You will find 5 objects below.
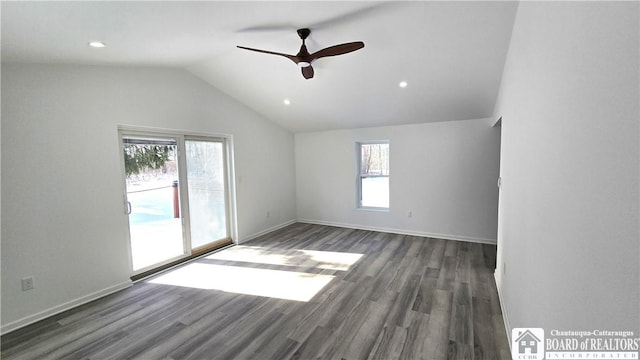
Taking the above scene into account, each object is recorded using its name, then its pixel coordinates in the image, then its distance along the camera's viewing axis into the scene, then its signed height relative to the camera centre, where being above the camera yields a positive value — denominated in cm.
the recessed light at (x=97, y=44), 238 +114
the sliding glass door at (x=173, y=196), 356 -42
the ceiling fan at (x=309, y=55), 251 +110
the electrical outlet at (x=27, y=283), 258 -108
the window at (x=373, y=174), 566 -24
